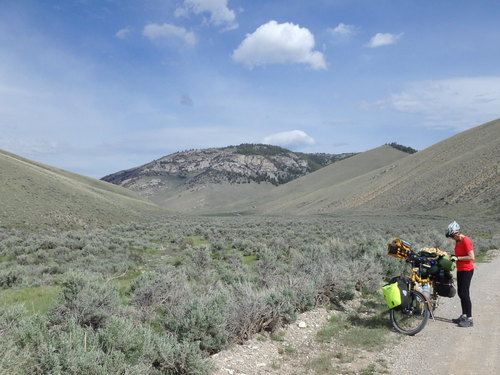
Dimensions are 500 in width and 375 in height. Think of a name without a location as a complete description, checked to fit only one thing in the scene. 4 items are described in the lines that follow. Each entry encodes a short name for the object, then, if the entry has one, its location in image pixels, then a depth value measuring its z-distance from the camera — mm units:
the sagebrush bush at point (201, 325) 5574
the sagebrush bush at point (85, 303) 6402
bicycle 6617
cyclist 6930
